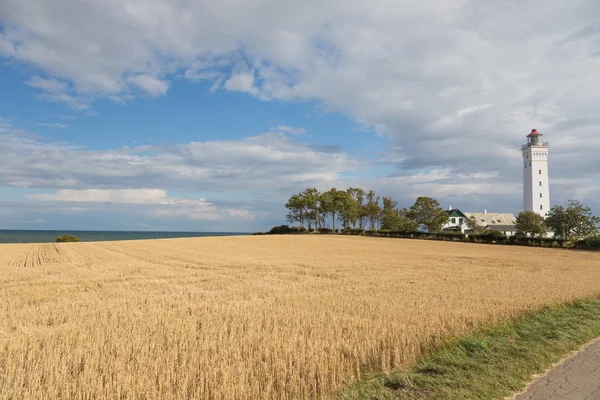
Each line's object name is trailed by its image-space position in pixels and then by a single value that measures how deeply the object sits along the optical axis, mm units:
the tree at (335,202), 125188
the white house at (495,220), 137275
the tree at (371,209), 131750
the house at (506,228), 133062
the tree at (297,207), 134250
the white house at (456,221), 136500
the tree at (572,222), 73062
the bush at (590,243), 58369
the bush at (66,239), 85312
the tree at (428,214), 114062
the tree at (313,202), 132125
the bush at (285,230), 130750
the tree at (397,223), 115744
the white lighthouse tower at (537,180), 110375
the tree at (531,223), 93188
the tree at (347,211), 124562
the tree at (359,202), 133000
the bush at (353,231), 109088
